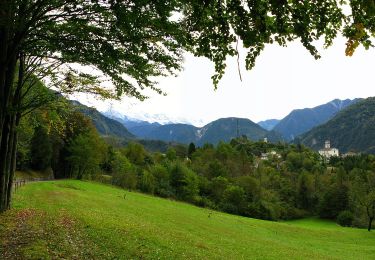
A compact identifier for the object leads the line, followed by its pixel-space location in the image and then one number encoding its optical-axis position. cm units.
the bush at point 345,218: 8326
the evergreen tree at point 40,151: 8156
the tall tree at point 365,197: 6475
